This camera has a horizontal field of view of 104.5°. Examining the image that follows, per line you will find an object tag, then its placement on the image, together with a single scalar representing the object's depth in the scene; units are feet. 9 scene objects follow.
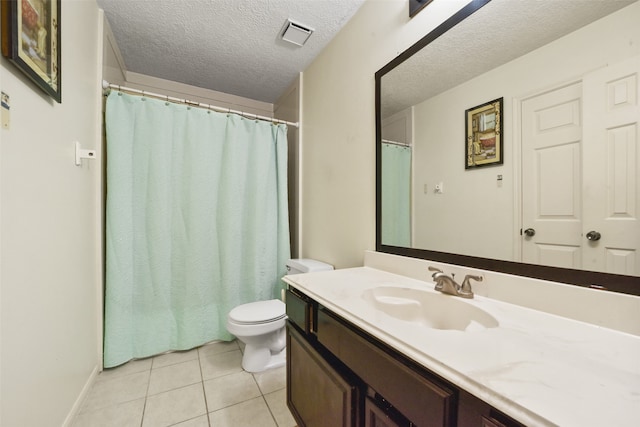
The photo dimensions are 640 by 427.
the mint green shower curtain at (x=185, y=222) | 5.51
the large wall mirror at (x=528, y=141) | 2.19
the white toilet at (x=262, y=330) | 5.21
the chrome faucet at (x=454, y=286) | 2.98
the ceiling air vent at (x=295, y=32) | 5.57
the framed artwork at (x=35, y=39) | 2.36
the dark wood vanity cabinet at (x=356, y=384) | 1.62
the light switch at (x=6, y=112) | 2.41
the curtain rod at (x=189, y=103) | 5.45
